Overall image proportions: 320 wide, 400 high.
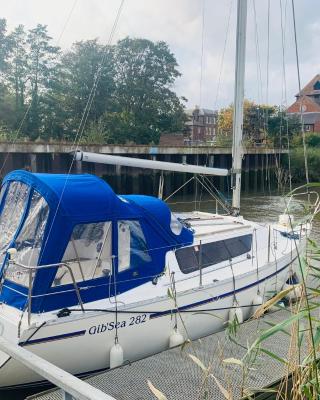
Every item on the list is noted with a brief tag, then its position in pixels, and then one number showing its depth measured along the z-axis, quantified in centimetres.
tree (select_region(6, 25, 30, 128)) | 3968
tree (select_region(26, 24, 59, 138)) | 4069
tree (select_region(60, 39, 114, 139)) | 4072
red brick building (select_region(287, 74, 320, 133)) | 6184
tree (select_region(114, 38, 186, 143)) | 4466
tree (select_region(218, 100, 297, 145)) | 4538
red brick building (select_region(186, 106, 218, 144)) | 8394
